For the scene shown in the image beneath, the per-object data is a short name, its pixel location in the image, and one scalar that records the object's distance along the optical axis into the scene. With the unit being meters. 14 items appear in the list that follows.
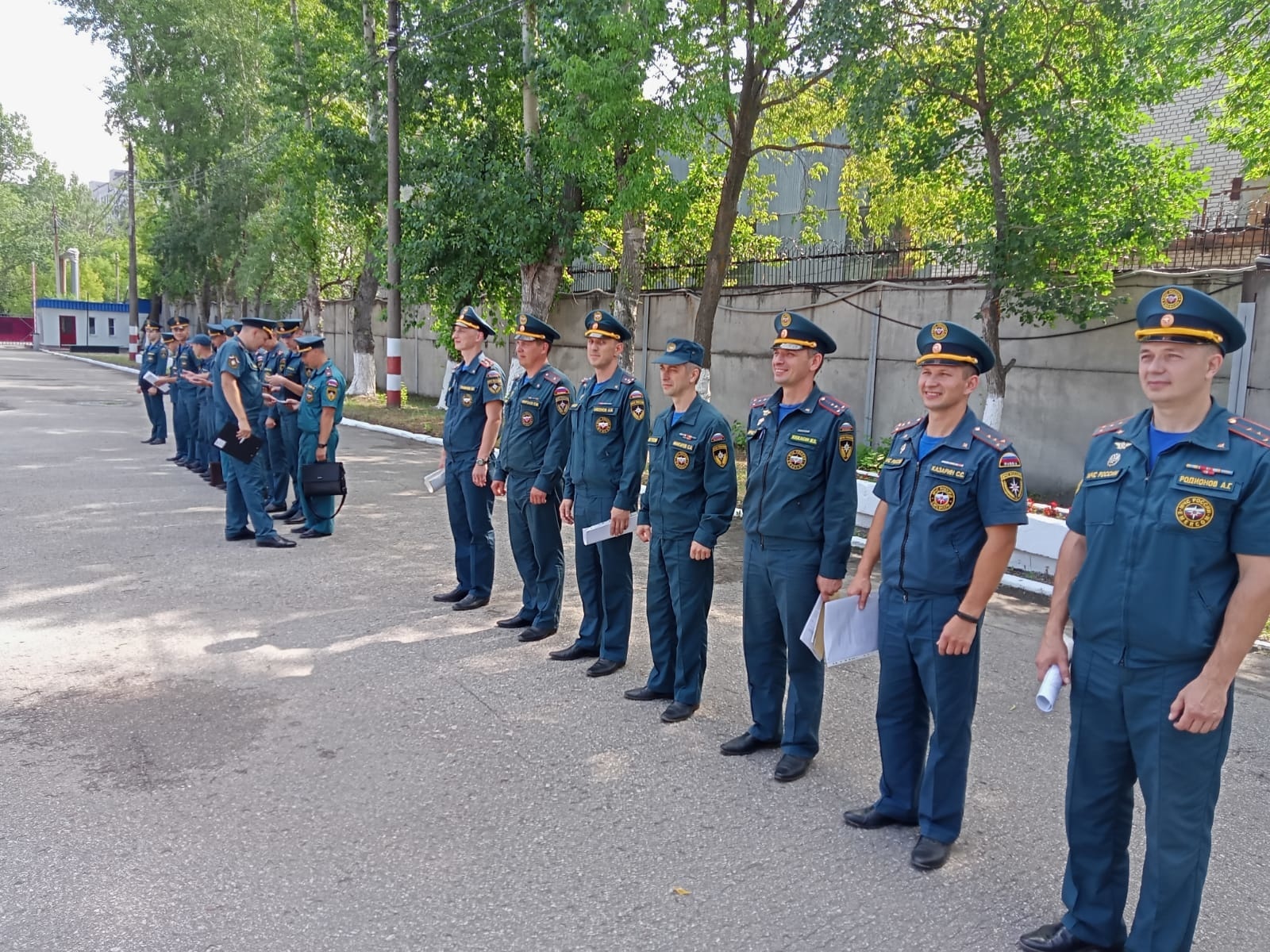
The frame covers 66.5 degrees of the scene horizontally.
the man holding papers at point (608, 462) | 5.25
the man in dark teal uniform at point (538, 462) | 5.79
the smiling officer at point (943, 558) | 3.29
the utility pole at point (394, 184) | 17.33
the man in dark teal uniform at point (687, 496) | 4.60
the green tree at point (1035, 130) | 9.58
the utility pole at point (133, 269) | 39.16
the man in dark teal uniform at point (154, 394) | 14.19
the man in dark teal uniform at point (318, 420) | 8.27
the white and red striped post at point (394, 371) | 18.62
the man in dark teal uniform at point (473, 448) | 6.39
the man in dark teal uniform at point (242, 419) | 7.92
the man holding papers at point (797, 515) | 3.97
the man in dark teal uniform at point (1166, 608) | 2.54
